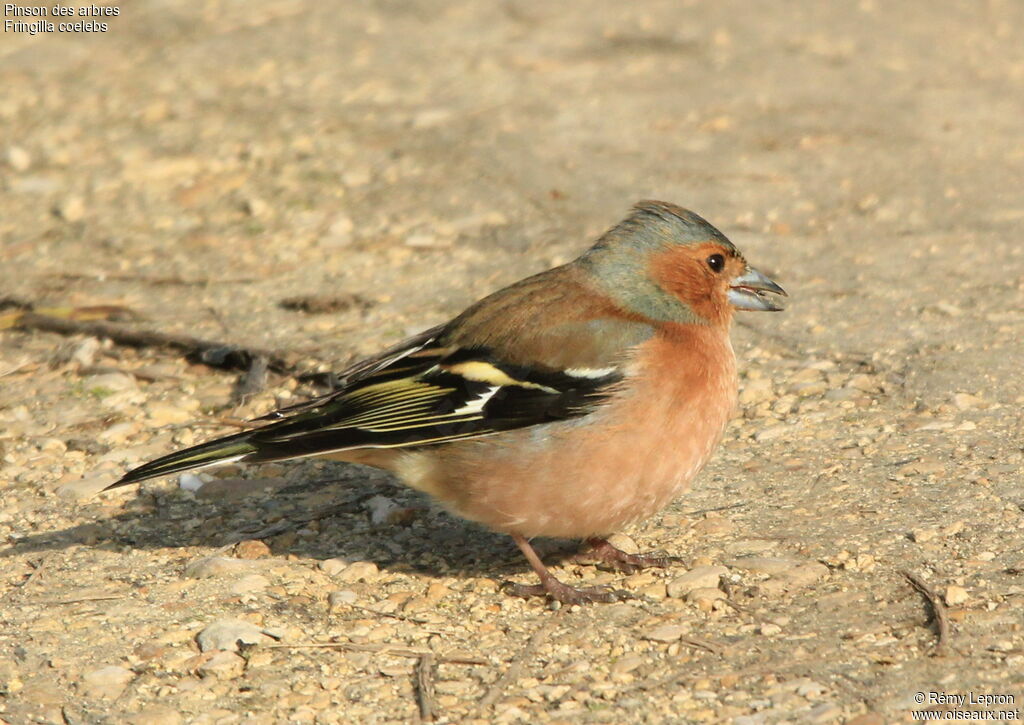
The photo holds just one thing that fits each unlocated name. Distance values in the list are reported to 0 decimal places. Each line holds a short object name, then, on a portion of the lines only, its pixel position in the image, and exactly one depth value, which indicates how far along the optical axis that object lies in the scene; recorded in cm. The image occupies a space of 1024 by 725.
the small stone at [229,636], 779
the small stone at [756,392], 1066
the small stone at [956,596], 765
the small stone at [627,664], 747
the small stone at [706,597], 809
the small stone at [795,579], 818
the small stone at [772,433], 1009
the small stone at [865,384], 1062
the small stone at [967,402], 1015
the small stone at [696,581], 830
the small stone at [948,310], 1166
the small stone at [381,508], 948
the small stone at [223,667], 757
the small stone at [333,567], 876
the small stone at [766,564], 837
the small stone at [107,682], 741
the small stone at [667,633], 775
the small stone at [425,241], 1365
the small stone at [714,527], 900
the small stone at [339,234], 1385
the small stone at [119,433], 1051
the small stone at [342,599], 830
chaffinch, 826
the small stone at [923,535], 845
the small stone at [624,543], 905
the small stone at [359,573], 870
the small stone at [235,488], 988
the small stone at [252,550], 895
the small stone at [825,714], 675
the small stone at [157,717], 713
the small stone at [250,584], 841
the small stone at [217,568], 861
